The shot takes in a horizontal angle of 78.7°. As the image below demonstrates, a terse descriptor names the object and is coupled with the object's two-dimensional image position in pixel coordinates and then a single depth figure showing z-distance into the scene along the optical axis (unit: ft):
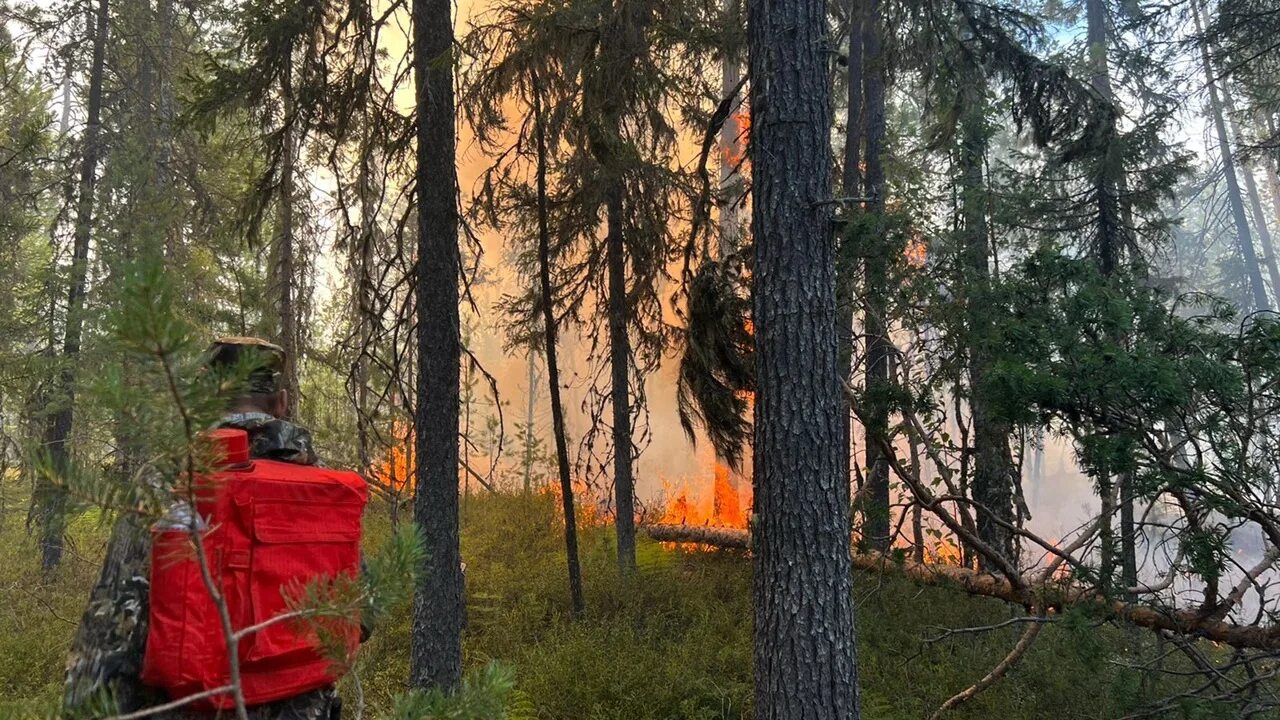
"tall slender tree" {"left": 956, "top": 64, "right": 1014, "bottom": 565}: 23.66
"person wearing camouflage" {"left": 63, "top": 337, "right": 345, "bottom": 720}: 7.23
